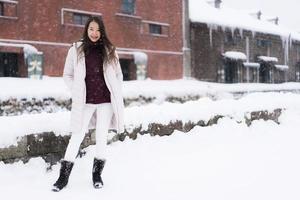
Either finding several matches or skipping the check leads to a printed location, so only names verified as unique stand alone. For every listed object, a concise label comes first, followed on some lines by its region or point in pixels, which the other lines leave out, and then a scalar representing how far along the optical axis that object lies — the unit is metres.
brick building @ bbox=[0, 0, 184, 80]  15.63
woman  4.15
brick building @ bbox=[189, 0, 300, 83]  26.06
